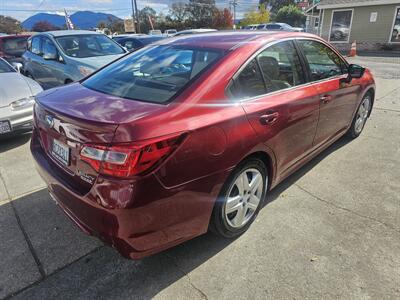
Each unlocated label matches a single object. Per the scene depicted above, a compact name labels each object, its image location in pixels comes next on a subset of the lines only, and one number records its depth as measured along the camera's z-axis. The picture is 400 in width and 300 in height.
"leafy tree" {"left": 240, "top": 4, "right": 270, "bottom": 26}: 50.12
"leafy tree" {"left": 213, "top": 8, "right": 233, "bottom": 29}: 62.28
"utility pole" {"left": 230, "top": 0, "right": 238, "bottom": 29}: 64.12
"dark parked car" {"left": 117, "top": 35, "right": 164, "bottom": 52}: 10.70
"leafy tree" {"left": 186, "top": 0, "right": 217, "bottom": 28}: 64.12
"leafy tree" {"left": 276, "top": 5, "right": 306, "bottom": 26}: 52.53
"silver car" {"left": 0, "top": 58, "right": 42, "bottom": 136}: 4.47
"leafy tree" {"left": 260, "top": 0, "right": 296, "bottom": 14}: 76.19
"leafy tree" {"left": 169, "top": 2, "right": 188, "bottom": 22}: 65.38
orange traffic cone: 17.70
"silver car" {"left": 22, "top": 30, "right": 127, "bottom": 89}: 6.37
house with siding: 19.48
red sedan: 1.85
